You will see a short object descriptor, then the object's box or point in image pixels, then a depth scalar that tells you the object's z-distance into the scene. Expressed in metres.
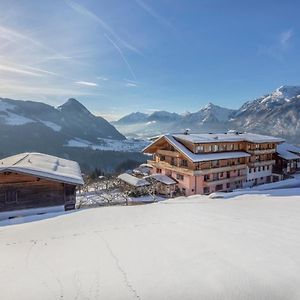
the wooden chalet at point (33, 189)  19.17
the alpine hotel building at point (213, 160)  36.09
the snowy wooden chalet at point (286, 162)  44.94
